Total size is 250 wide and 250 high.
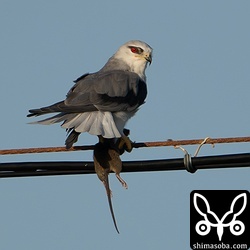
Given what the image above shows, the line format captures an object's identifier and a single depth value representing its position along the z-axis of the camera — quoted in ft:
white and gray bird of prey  64.39
